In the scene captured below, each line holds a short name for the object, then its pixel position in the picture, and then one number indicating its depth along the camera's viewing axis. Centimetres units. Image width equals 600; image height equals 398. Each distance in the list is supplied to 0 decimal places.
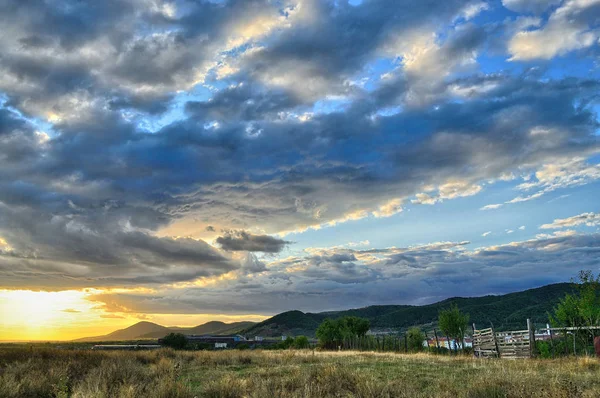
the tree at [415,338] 5594
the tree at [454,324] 5050
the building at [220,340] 13579
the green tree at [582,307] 3322
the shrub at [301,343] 7239
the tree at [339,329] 7256
